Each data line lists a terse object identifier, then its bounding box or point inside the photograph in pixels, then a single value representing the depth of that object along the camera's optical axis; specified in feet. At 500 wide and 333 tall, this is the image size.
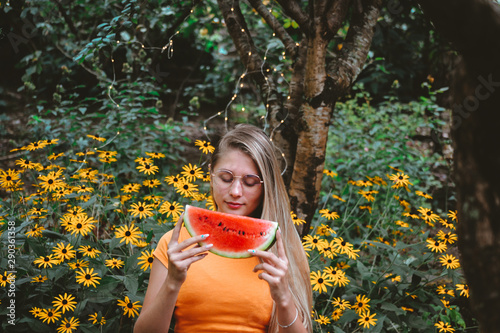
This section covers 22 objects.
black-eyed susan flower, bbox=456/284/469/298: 7.89
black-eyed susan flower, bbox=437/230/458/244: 8.14
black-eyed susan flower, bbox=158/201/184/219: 7.84
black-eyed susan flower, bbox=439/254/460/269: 7.91
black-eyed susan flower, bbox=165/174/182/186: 8.48
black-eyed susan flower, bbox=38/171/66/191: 8.03
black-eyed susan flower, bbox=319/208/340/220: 9.18
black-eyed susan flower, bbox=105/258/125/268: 7.03
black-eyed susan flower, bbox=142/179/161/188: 8.46
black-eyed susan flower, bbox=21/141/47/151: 9.11
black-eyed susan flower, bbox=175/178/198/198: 8.23
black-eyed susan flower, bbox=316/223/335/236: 8.96
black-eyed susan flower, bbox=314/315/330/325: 7.14
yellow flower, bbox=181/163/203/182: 8.83
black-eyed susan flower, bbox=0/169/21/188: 8.39
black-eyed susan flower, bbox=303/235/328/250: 7.73
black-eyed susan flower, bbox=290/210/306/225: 8.63
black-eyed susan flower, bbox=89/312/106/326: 6.61
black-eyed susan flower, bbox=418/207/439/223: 8.60
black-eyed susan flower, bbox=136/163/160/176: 8.95
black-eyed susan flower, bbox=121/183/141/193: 8.82
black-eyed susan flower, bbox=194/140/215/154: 9.06
